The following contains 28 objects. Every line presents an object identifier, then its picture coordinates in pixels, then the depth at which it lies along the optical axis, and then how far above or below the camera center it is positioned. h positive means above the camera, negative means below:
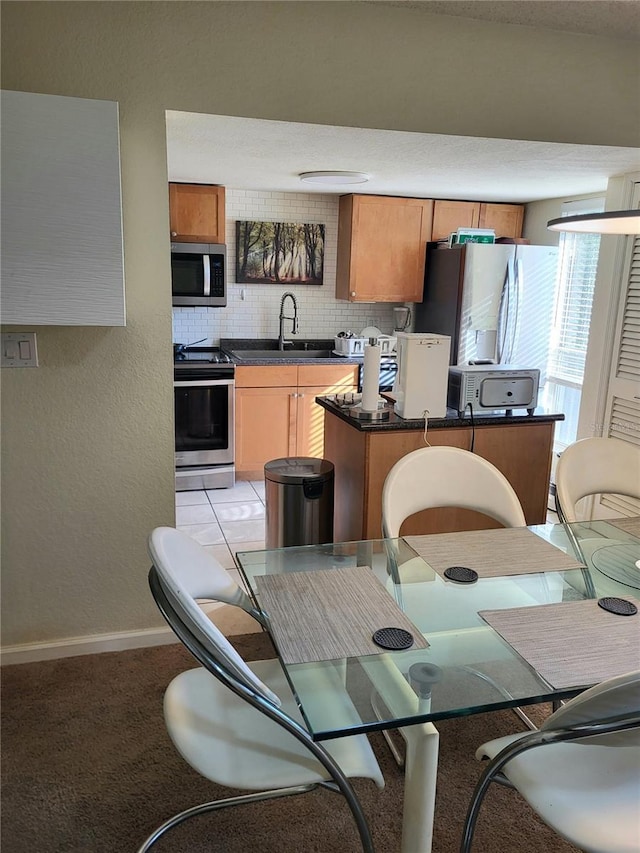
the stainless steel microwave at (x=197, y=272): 4.44 +0.07
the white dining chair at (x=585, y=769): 1.21 -1.01
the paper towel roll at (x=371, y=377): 2.89 -0.39
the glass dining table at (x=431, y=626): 1.32 -0.77
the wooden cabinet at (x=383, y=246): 4.78 +0.30
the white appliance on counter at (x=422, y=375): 2.86 -0.37
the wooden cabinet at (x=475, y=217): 4.88 +0.55
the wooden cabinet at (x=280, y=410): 4.60 -0.87
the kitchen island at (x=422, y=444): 2.85 -0.74
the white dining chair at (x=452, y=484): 2.30 -0.68
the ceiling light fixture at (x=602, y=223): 1.55 +0.18
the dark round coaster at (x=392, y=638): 1.43 -0.76
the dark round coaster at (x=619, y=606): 1.60 -0.75
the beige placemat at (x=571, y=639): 1.36 -0.76
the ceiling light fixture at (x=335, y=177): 3.79 +0.63
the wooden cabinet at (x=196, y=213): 4.42 +0.47
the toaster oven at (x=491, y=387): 2.96 -0.43
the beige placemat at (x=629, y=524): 2.18 -0.76
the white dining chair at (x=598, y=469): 2.49 -0.66
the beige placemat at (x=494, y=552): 1.86 -0.76
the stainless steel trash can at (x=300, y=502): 3.05 -1.00
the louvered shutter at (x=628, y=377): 3.25 -0.41
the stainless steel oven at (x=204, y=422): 4.37 -0.93
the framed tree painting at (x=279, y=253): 4.96 +0.24
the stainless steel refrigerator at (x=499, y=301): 4.46 -0.06
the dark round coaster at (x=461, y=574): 1.77 -0.76
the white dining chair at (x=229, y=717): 1.33 -1.00
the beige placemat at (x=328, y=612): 1.42 -0.77
